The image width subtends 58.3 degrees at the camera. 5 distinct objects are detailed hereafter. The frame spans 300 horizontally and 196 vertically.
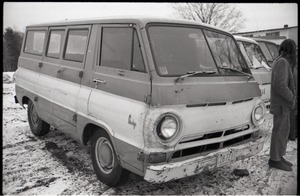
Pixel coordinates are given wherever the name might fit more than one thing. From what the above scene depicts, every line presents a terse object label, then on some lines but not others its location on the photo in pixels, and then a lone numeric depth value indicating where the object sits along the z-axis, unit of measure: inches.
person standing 149.6
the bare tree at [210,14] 1427.2
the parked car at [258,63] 231.8
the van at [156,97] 110.0
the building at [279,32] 1214.5
